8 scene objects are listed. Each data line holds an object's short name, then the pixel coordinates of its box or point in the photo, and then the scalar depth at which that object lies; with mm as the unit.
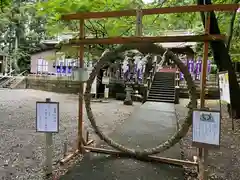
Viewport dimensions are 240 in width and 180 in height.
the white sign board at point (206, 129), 2365
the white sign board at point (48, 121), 2778
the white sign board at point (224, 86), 4672
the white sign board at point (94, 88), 10856
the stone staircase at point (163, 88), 10116
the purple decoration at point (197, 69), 12319
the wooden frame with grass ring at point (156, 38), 2740
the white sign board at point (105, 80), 11504
